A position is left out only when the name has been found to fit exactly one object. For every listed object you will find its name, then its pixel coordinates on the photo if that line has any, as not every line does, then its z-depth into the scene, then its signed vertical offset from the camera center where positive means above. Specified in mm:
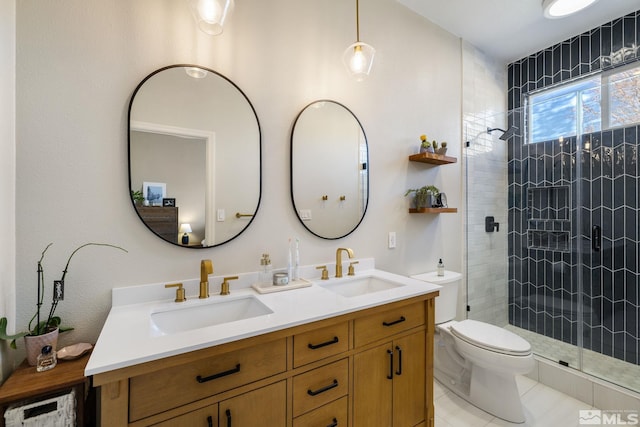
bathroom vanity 865 -540
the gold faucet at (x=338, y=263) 1806 -296
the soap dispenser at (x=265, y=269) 1588 -302
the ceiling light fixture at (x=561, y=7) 1967 +1480
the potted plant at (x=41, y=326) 1018 -421
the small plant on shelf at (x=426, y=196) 2230 +160
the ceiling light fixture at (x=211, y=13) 1175 +845
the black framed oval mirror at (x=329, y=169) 1761 +307
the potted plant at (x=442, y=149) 2278 +537
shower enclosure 2205 -107
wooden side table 862 -531
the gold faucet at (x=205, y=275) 1350 -281
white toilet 1705 -907
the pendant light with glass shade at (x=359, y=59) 1578 +881
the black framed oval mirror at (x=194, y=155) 1339 +310
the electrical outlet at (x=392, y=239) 2156 -173
